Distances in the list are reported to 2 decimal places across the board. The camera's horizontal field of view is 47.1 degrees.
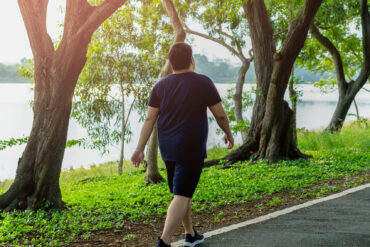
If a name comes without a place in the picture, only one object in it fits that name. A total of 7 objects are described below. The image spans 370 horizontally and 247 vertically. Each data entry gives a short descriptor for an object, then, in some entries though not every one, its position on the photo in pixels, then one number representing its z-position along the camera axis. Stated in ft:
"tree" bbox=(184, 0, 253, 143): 60.80
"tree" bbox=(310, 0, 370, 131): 51.47
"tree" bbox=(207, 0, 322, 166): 32.91
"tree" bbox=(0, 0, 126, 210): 21.85
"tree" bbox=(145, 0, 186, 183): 28.32
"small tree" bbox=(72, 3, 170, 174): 48.96
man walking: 12.76
